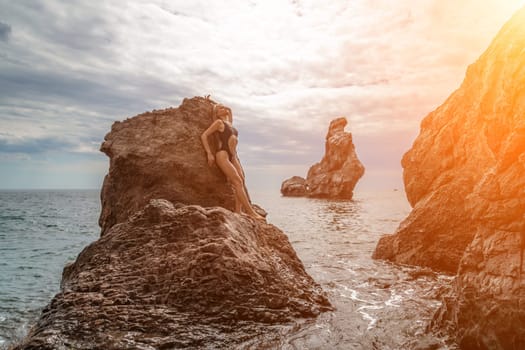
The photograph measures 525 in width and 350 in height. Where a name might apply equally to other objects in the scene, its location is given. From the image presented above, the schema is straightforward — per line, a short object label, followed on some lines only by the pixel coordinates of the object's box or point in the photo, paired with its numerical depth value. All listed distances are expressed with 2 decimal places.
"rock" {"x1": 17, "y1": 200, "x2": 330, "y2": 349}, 4.53
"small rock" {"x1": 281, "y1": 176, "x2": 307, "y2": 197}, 96.19
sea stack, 80.56
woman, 8.92
